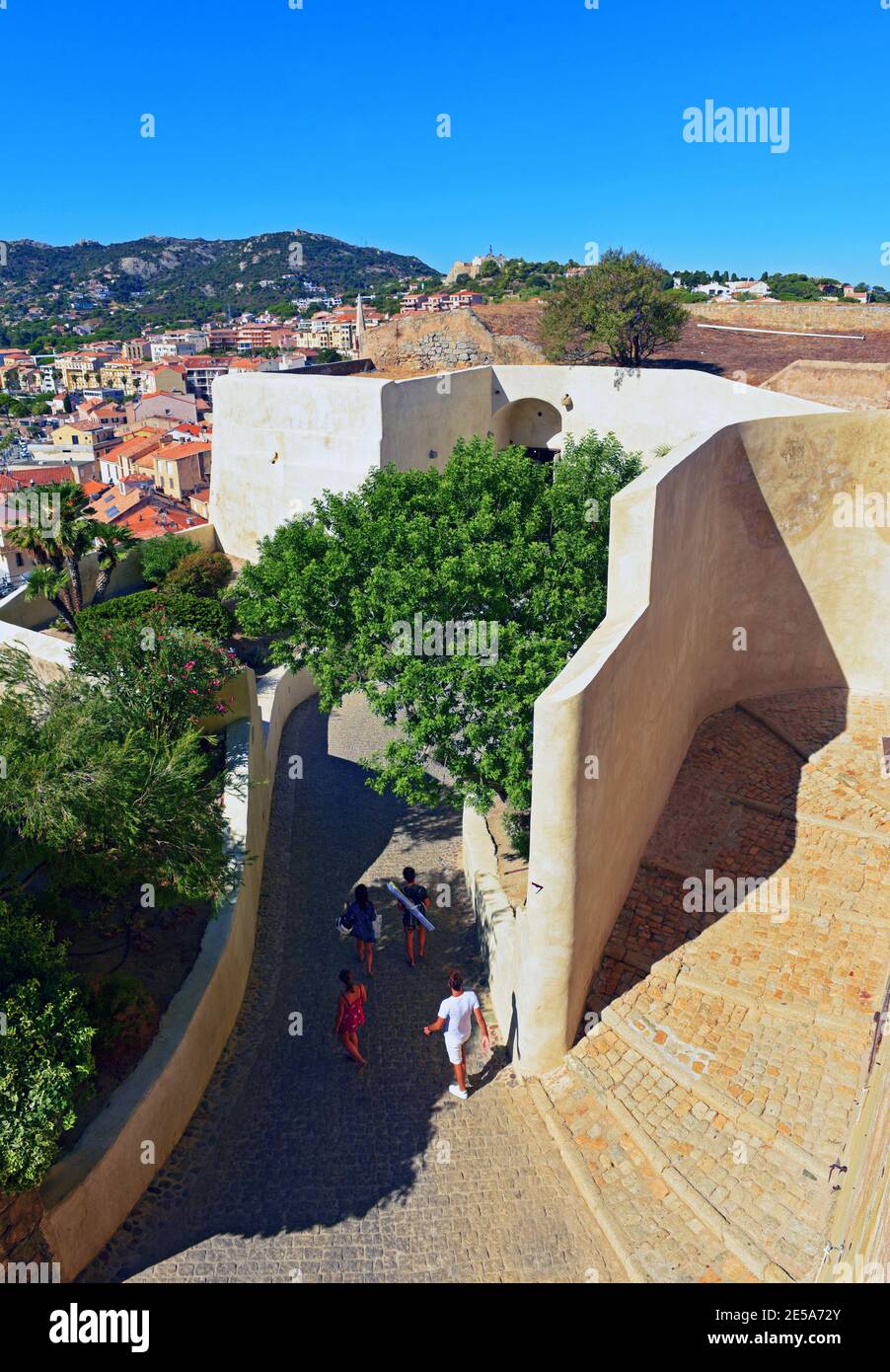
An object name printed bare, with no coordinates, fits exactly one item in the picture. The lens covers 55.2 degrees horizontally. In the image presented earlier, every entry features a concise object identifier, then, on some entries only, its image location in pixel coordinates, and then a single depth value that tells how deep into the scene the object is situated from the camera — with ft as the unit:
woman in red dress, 30.63
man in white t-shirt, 28.91
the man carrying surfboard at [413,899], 37.22
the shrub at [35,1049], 20.45
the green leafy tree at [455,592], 34.17
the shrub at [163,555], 71.15
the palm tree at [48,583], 59.93
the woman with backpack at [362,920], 35.27
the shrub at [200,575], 66.80
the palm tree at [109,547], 66.49
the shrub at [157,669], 34.50
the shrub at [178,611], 58.03
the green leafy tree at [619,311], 80.53
